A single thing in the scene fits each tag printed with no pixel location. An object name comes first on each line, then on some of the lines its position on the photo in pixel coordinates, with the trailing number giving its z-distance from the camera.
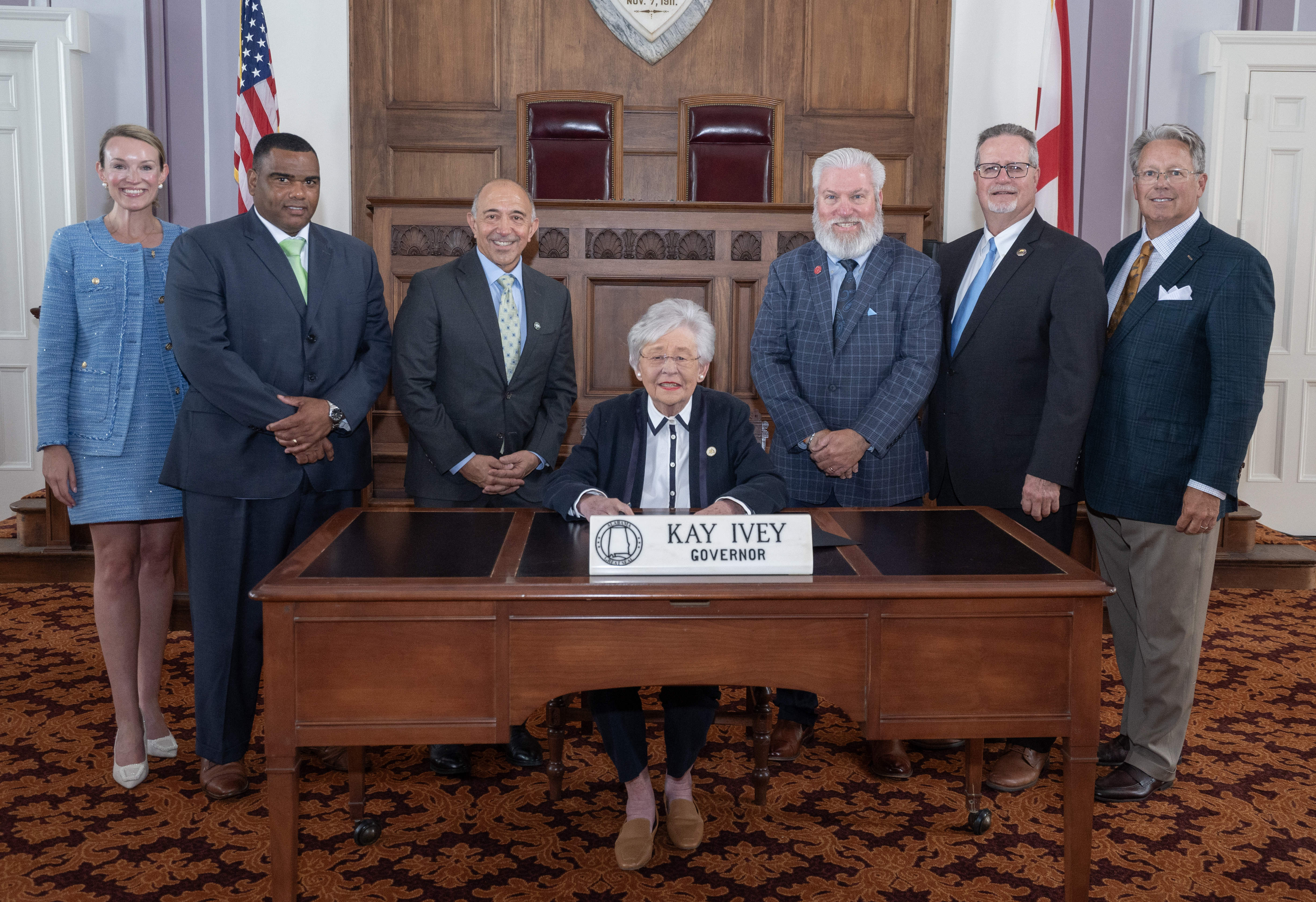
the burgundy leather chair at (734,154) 5.48
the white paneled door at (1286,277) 5.56
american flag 5.05
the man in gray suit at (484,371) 2.74
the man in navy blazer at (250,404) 2.43
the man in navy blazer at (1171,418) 2.42
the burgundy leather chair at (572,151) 5.41
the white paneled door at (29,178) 5.46
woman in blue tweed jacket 2.56
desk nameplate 1.80
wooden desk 1.73
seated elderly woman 2.30
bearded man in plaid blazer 2.66
